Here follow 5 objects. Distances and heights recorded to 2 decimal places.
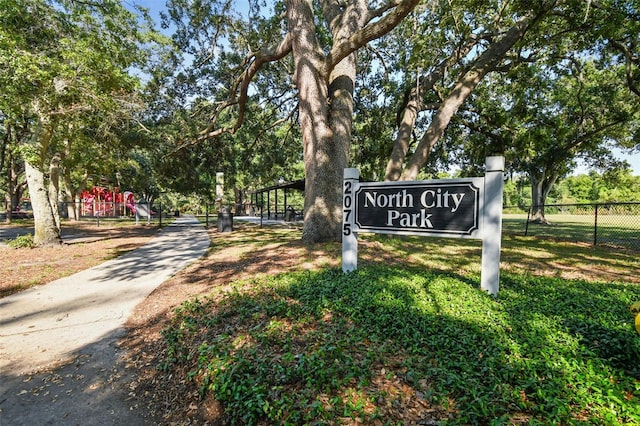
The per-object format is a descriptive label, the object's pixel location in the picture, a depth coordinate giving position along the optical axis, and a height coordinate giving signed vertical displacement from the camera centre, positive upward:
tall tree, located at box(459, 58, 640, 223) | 12.25 +4.09
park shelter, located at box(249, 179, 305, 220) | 16.31 +0.90
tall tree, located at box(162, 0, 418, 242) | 7.36 +2.66
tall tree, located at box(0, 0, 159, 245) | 6.74 +3.09
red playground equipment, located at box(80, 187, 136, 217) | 35.91 +0.49
